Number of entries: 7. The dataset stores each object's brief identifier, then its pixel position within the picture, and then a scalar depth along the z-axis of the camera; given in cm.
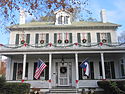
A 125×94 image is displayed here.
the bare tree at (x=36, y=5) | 775
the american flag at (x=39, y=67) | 1414
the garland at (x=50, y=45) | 1541
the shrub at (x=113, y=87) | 1128
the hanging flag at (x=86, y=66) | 1428
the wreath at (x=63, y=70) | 1683
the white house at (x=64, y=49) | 1547
